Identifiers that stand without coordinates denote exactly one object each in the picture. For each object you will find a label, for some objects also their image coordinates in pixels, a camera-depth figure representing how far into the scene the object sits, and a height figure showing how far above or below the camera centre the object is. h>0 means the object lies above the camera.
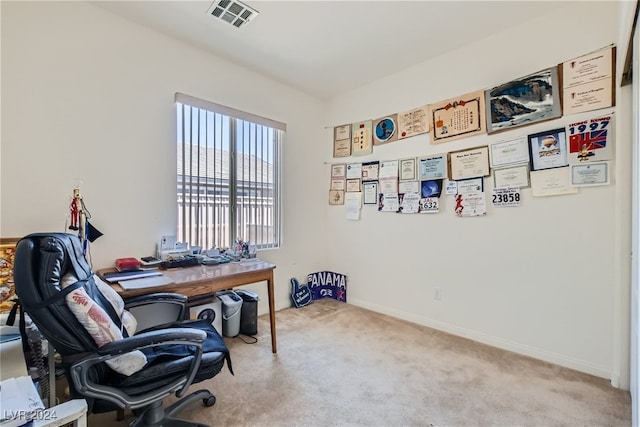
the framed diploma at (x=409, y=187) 3.00 +0.26
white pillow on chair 1.11 -0.46
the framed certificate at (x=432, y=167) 2.80 +0.44
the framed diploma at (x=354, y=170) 3.53 +0.51
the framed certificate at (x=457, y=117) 2.58 +0.89
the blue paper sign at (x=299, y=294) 3.43 -1.01
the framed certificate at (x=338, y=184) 3.71 +0.36
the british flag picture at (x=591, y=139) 1.98 +0.51
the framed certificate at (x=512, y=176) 2.33 +0.29
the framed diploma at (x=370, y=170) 3.36 +0.48
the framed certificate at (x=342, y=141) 3.65 +0.91
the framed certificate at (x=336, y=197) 3.73 +0.19
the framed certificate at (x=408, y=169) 3.02 +0.45
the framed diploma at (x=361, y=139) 3.43 +0.89
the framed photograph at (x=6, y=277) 1.56 -0.37
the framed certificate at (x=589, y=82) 1.98 +0.93
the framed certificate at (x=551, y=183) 2.14 +0.22
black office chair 1.05 -0.55
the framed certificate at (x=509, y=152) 2.33 +0.50
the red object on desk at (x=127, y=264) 2.12 -0.40
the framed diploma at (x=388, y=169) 3.17 +0.47
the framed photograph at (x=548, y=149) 2.15 +0.48
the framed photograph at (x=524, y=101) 2.21 +0.90
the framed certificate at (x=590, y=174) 2.00 +0.27
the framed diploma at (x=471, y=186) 2.57 +0.24
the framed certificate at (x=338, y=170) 3.70 +0.54
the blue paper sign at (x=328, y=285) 3.67 -0.96
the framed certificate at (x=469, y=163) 2.54 +0.44
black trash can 2.68 -0.99
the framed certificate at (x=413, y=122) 2.95 +0.94
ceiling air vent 2.12 +1.54
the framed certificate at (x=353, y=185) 3.56 +0.33
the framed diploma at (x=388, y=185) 3.18 +0.29
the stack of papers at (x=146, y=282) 1.77 -0.46
